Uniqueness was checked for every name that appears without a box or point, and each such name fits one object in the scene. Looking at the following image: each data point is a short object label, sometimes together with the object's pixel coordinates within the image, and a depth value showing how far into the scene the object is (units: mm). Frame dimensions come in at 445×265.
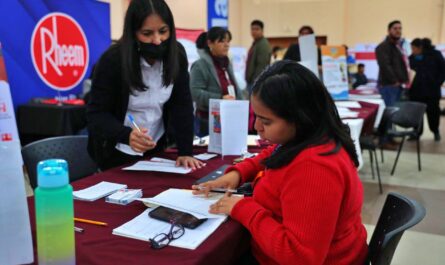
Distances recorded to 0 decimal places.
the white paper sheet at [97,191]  1209
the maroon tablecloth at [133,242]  860
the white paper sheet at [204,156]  1751
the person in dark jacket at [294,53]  4629
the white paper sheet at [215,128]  1842
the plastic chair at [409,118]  3930
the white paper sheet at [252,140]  1991
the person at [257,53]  5805
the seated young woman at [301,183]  885
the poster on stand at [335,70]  4109
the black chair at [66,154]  1734
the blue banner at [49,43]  3715
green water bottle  690
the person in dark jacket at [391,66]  5195
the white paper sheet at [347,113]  3179
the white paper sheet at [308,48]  4039
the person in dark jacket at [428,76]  5630
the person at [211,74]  3162
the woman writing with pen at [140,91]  1488
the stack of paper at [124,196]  1177
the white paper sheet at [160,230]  929
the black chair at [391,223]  1011
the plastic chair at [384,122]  3898
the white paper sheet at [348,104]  3697
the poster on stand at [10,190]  745
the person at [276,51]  9148
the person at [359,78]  8055
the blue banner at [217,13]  5105
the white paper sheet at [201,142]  2043
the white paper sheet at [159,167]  1515
